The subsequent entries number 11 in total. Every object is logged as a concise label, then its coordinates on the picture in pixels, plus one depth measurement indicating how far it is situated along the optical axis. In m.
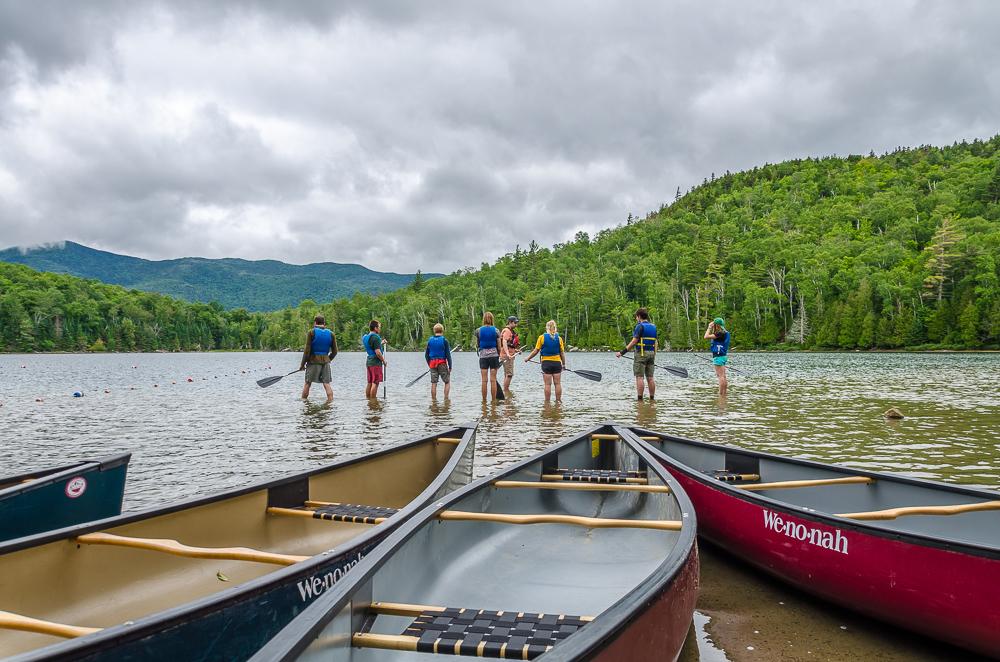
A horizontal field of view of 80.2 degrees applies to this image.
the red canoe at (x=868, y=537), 3.17
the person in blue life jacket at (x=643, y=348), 16.23
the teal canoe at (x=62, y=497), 4.74
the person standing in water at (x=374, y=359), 17.86
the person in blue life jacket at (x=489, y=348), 17.05
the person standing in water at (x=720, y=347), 17.69
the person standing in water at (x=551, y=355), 16.28
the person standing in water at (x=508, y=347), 17.75
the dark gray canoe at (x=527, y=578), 2.37
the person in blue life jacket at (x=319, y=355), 17.08
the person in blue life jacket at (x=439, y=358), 17.80
